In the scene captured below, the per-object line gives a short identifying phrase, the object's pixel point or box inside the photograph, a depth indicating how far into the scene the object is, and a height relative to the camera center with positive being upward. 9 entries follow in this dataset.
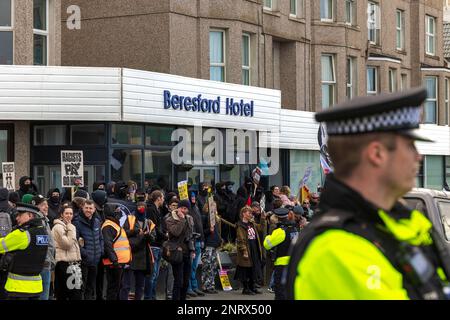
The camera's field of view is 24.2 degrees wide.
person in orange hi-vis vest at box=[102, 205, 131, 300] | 15.73 -1.21
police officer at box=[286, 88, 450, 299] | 2.86 -0.10
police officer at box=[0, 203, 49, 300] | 13.05 -0.99
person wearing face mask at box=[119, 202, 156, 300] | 16.44 -1.35
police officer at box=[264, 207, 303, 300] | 16.51 -1.11
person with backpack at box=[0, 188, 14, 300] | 13.84 -0.71
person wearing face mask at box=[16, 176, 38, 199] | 19.14 -0.26
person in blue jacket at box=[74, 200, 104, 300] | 15.31 -0.98
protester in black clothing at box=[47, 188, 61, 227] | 18.32 -0.50
